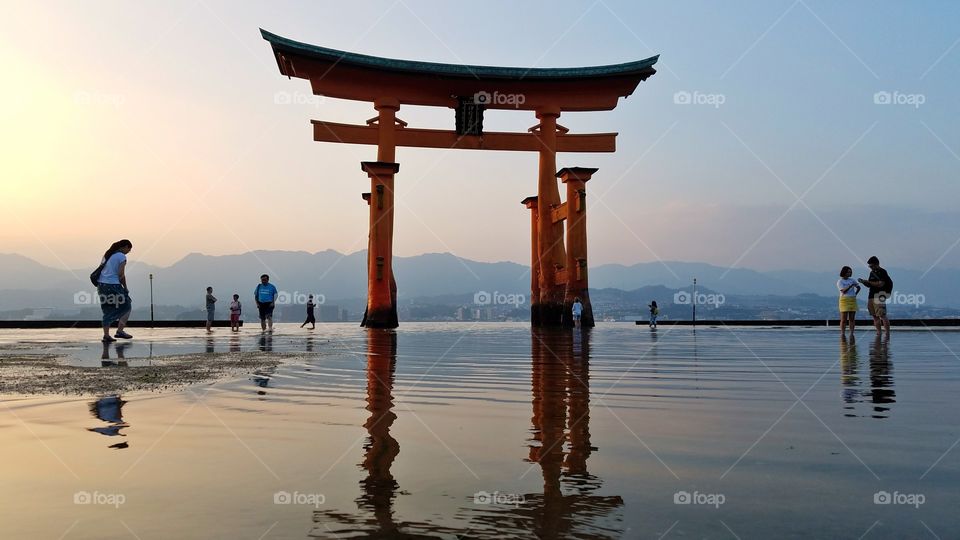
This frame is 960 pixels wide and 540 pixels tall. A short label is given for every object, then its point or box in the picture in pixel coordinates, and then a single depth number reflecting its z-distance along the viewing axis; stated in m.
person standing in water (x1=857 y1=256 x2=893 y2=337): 14.30
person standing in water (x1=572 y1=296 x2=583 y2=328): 25.31
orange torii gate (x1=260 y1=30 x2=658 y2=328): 24.28
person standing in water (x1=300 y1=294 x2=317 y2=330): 26.12
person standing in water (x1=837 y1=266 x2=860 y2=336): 14.50
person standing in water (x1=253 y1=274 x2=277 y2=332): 19.16
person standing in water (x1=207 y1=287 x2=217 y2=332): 20.96
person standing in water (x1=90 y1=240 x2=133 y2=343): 11.75
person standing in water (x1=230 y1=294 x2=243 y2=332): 20.36
